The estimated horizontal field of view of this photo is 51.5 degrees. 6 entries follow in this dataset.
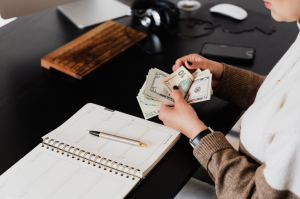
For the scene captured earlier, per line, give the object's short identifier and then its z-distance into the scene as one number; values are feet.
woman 2.26
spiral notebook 2.56
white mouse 5.15
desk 2.89
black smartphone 4.22
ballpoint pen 2.93
